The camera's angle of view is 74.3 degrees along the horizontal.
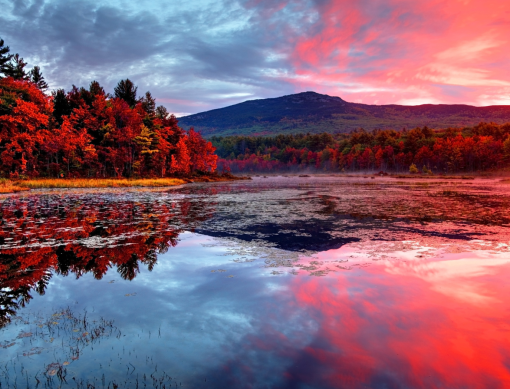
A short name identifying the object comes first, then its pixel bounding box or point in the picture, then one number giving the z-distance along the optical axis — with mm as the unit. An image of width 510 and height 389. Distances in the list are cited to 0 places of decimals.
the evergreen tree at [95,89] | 69012
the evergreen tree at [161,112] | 83312
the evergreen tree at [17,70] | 66400
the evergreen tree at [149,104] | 82988
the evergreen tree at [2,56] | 59469
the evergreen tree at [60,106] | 64750
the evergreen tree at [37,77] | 82750
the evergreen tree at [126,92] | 80731
